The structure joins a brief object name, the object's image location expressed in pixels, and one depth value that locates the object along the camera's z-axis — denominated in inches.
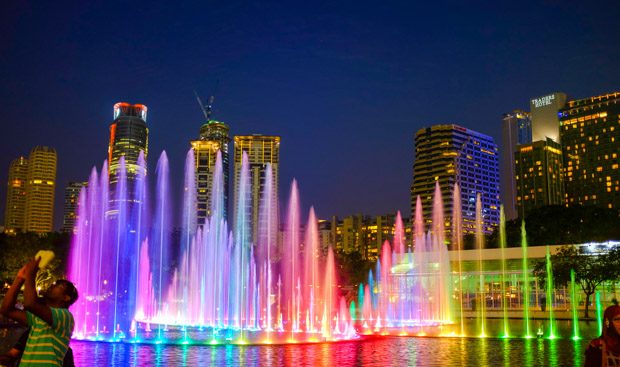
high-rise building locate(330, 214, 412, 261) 6889.8
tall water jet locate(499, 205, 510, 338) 1950.2
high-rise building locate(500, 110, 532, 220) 7514.8
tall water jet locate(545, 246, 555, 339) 1642.1
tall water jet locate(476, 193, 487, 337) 1849.5
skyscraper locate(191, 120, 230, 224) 4889.3
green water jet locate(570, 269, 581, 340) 1569.5
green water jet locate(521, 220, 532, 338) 1845.5
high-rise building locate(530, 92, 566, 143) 6097.4
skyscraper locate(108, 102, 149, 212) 5556.1
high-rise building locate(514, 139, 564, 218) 5821.9
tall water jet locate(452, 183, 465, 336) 1968.3
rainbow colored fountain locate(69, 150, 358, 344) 966.3
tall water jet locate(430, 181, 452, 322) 1847.9
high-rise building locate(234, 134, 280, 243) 5893.2
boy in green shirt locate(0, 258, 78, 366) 177.6
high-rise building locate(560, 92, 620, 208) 5615.2
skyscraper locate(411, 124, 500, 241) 6791.3
